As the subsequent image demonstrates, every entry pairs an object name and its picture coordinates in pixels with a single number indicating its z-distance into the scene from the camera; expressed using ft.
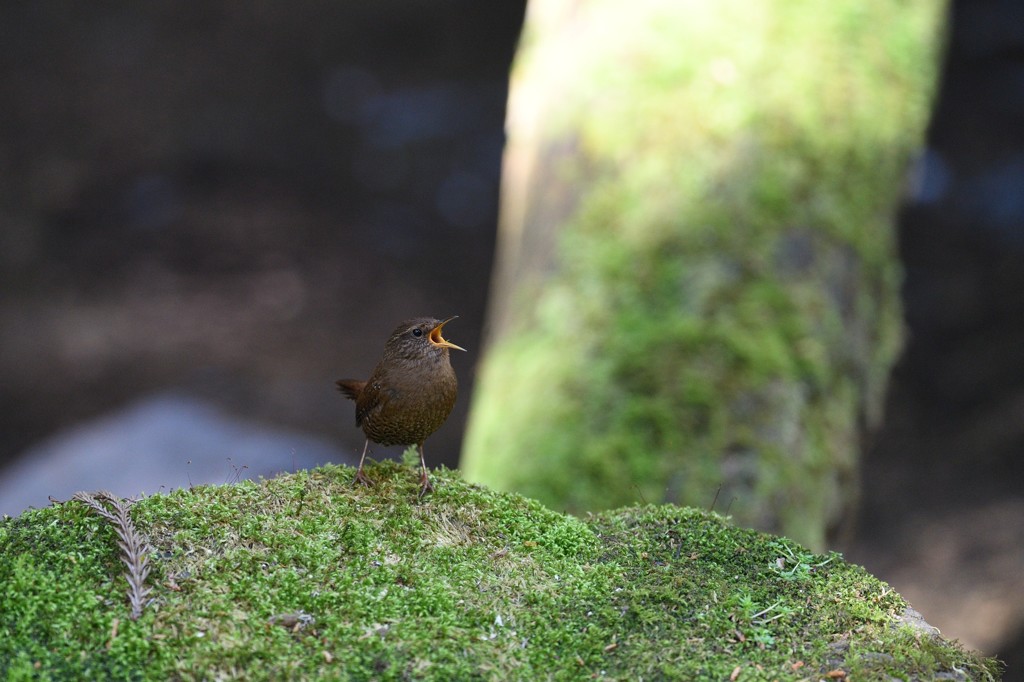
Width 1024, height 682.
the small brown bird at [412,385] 16.83
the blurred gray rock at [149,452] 55.88
